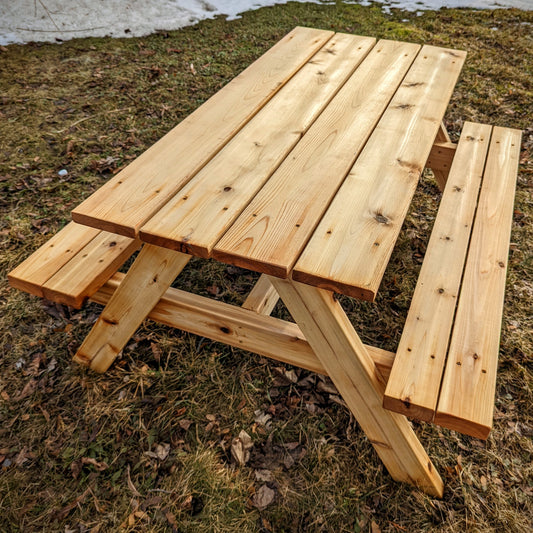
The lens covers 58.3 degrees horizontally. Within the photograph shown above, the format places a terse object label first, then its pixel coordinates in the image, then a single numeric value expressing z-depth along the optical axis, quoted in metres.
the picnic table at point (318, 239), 1.48
